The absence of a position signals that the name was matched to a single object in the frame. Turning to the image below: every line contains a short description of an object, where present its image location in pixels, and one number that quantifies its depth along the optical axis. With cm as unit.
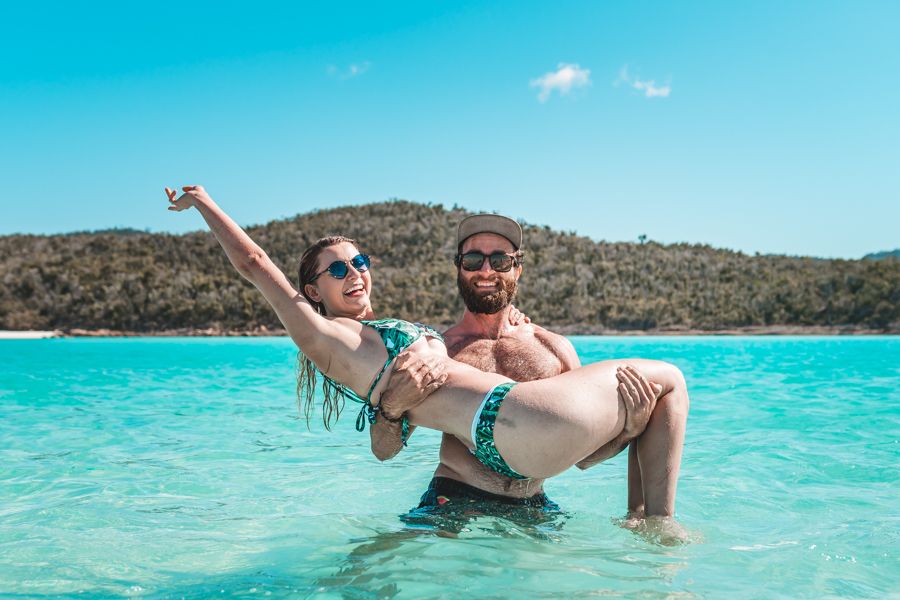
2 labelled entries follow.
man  337
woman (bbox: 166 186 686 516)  279
